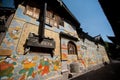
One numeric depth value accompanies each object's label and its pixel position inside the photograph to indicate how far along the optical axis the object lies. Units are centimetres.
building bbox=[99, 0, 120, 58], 242
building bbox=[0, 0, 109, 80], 499
